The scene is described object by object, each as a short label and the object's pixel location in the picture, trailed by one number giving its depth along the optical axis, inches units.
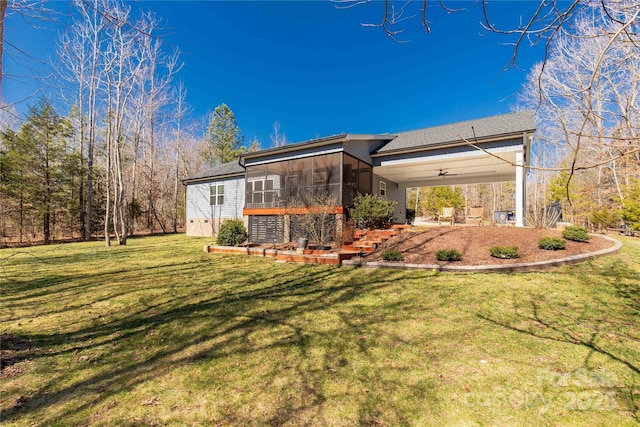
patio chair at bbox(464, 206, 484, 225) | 475.2
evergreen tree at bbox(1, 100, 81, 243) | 576.1
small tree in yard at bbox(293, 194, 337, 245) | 370.0
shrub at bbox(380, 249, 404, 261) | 264.4
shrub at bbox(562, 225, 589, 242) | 267.4
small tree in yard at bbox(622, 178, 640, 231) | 466.9
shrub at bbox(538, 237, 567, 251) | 249.8
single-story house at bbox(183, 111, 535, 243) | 379.6
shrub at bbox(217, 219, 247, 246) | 410.3
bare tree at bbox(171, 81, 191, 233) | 975.6
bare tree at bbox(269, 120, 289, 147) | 1278.3
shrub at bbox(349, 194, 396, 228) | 369.1
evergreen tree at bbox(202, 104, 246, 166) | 1143.0
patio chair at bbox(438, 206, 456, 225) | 509.6
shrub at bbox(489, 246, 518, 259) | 242.5
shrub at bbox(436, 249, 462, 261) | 250.4
